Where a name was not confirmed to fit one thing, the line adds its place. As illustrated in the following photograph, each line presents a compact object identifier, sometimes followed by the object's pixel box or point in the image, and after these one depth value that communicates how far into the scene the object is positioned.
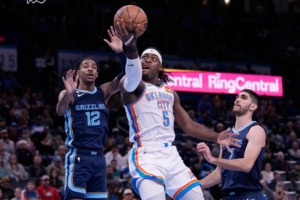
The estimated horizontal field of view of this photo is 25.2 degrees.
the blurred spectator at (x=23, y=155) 15.26
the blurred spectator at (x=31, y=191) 13.40
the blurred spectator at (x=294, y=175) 17.96
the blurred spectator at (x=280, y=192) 15.31
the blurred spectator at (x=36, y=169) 14.73
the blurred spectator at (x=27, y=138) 15.50
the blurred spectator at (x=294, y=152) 20.44
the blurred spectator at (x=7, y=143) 15.21
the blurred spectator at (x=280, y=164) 18.94
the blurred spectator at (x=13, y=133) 16.07
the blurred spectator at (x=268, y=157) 18.67
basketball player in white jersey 6.89
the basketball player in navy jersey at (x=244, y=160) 7.02
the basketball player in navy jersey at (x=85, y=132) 7.85
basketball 7.59
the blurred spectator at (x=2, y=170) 14.16
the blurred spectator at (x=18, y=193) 13.13
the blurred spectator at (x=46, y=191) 13.55
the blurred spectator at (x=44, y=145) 15.99
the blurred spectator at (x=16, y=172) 14.38
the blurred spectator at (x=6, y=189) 13.62
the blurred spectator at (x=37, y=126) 16.72
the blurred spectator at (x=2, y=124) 16.38
